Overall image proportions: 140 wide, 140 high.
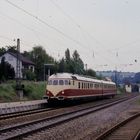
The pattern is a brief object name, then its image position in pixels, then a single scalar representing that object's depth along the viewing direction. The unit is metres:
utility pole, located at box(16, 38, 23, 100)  52.69
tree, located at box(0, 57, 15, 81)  68.62
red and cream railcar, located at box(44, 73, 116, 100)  39.31
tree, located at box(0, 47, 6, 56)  122.87
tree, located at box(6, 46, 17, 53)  129.75
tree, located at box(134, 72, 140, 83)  190.21
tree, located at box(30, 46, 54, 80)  124.88
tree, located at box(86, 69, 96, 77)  116.09
